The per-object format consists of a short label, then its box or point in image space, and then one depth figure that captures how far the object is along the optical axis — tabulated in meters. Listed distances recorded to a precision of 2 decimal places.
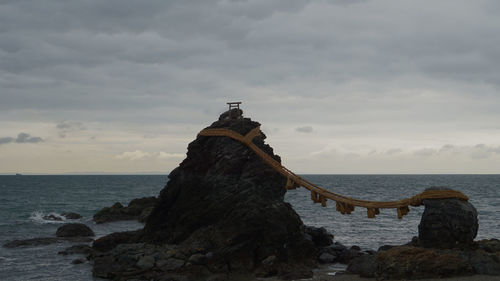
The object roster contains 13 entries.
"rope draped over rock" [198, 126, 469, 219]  22.03
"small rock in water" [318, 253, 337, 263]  27.33
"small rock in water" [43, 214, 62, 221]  55.88
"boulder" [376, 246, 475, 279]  19.81
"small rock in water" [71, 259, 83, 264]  28.55
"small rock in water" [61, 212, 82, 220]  57.42
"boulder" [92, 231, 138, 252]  31.80
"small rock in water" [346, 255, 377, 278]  21.78
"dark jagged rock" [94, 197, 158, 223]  51.03
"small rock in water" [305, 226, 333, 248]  32.06
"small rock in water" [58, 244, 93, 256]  31.49
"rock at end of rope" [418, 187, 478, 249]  21.34
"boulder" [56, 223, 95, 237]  39.41
